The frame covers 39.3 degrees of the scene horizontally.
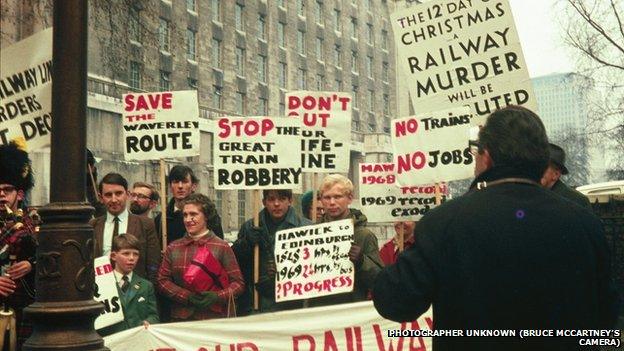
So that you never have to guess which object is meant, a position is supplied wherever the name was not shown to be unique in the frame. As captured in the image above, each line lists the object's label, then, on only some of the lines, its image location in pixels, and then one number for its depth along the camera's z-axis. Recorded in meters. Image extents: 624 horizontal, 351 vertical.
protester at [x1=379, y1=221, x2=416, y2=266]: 8.14
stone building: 22.73
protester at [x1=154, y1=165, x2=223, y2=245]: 8.02
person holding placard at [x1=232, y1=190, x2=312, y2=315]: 7.31
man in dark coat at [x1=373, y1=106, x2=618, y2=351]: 2.91
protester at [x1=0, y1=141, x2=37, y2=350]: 5.30
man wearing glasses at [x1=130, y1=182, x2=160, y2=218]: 8.33
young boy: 6.63
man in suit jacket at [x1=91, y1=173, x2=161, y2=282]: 7.29
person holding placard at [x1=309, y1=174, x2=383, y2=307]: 6.94
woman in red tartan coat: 6.72
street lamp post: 4.64
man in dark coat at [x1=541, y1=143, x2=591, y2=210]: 5.97
